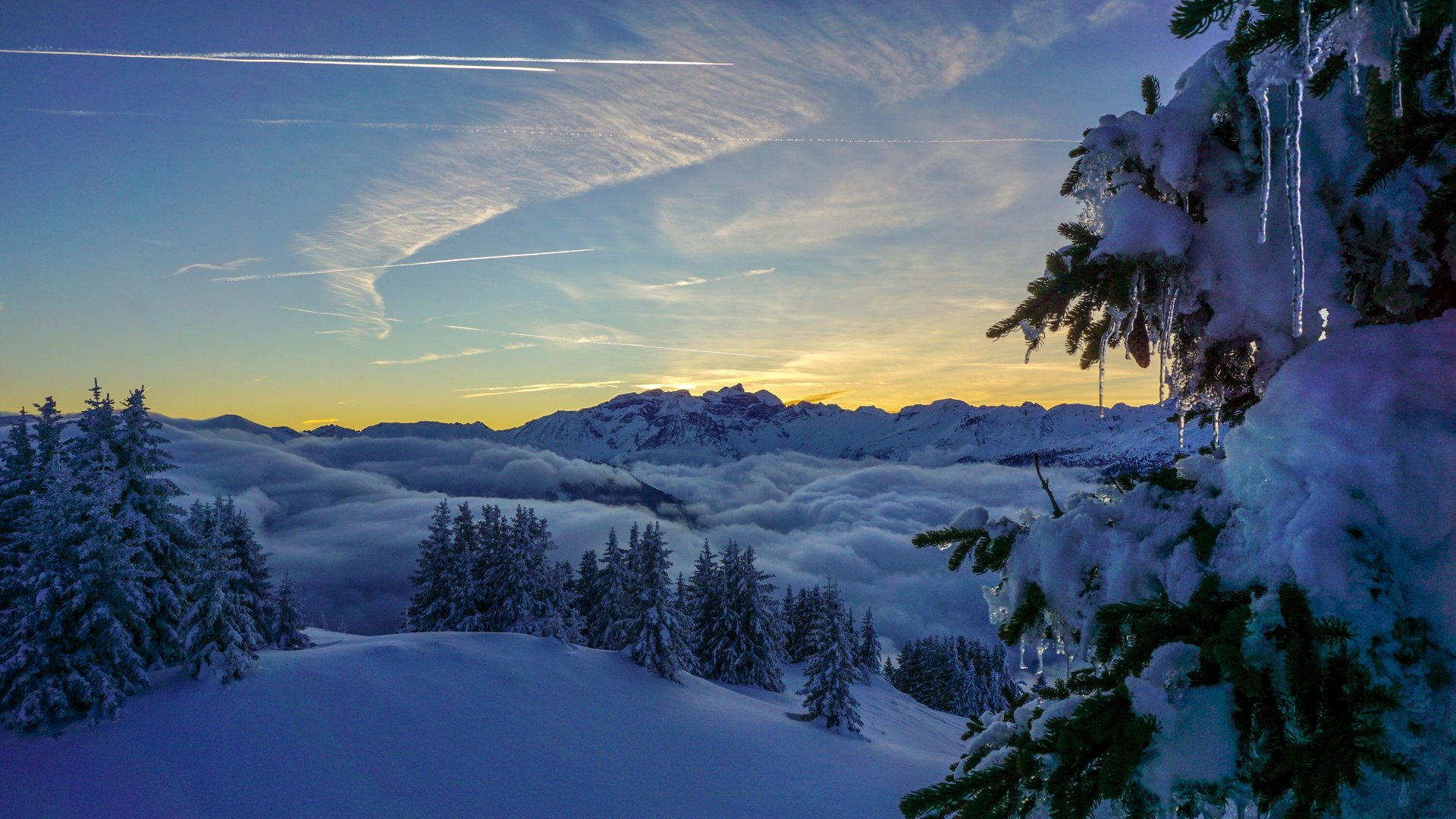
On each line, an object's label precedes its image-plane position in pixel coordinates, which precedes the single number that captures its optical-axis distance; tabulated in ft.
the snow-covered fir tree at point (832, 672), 115.34
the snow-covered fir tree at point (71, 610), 58.80
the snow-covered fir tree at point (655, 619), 109.40
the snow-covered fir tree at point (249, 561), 100.94
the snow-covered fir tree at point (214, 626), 70.18
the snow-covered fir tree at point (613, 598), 137.90
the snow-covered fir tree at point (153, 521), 66.74
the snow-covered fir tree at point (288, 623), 123.95
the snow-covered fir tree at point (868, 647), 205.77
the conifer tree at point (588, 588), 167.22
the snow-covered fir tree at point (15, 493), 64.64
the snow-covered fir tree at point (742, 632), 141.79
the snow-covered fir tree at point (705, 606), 144.25
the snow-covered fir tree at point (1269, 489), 6.27
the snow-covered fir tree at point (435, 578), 128.36
